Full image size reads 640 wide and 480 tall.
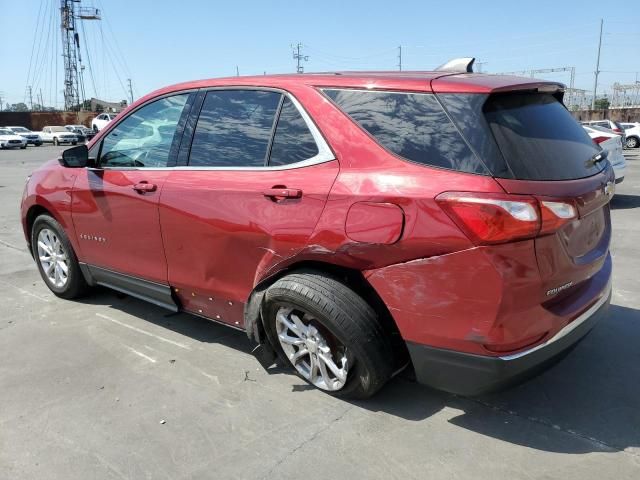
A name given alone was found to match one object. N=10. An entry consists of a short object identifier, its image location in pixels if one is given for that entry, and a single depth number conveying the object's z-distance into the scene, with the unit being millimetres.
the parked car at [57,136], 45406
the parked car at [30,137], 42031
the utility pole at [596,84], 59906
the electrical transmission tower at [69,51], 75438
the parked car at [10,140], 39125
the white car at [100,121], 44719
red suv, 2350
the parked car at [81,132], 46469
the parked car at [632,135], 29047
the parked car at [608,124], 22031
